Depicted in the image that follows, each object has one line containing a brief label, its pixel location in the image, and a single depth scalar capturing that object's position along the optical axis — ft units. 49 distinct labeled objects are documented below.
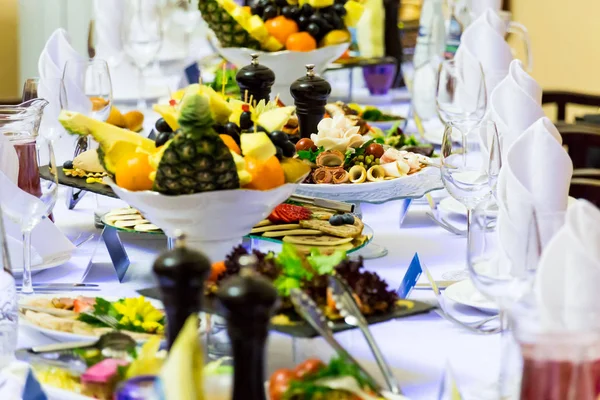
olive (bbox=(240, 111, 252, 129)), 8.05
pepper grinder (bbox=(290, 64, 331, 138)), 9.84
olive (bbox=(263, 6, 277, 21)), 11.94
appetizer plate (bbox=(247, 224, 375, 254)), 8.44
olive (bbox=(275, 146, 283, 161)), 7.99
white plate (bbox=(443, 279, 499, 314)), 7.94
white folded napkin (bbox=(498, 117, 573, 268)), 7.95
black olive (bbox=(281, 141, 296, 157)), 8.00
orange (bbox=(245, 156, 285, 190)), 7.81
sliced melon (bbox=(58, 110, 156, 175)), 7.87
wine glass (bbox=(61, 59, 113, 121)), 10.33
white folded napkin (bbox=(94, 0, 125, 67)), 14.34
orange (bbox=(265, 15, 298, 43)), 11.92
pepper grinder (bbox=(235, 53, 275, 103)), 9.93
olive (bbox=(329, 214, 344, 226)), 8.59
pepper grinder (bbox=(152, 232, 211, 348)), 6.26
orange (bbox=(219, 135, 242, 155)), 7.88
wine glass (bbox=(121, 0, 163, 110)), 13.83
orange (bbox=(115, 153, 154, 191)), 7.79
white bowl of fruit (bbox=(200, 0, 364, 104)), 11.84
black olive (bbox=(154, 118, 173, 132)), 8.14
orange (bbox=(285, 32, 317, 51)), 11.85
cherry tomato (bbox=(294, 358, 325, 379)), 6.66
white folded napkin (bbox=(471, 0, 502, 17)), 14.42
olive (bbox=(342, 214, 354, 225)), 8.61
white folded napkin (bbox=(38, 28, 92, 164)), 10.04
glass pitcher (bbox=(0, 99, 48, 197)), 8.27
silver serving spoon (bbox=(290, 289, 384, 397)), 6.88
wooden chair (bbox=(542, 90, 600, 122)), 15.34
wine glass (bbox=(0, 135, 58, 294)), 8.07
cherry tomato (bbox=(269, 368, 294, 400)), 6.59
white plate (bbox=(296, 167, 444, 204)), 9.10
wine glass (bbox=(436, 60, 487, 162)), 10.76
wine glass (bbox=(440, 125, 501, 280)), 8.51
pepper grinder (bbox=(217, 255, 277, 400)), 6.11
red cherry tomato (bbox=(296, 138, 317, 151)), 9.63
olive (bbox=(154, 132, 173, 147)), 7.92
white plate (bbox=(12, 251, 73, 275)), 8.51
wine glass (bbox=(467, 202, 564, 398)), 7.08
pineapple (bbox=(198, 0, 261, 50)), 11.85
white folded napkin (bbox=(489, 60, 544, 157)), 9.28
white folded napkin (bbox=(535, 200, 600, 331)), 6.87
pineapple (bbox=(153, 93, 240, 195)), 7.48
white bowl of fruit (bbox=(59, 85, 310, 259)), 7.59
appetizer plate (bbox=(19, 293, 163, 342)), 7.29
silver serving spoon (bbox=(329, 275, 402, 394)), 6.93
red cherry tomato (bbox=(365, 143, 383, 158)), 9.54
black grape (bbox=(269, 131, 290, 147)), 7.99
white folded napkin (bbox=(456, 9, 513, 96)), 11.71
